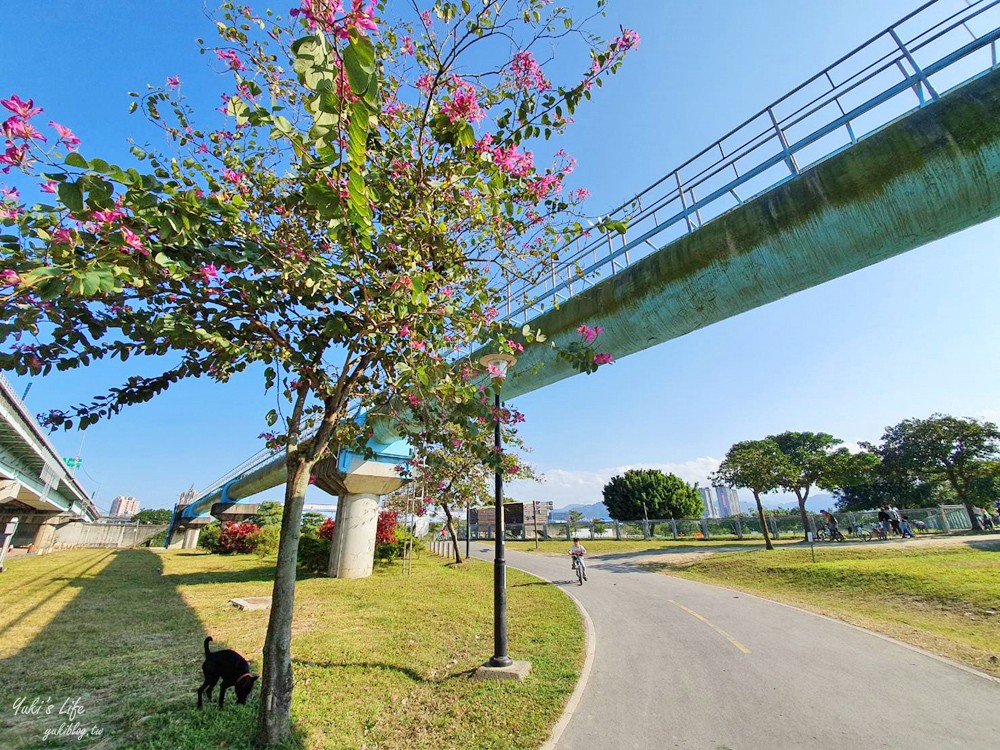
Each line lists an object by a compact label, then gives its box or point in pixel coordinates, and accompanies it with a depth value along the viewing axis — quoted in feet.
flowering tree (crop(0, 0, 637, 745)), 8.00
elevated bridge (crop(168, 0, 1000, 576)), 17.11
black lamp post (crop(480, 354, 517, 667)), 22.32
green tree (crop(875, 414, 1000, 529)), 105.59
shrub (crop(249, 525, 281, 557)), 101.62
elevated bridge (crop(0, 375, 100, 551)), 59.52
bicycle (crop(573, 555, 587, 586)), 55.11
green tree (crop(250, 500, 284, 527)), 186.93
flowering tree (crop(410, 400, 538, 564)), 16.92
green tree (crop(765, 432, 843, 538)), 81.87
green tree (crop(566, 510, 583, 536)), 140.27
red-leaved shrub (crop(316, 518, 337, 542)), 72.28
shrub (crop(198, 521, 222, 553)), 113.50
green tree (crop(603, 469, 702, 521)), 161.48
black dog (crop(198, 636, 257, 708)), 18.66
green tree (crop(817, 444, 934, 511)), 139.95
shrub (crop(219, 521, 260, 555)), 106.11
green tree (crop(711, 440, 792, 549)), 80.94
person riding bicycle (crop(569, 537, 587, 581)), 55.91
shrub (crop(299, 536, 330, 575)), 66.69
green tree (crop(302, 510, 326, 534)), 155.80
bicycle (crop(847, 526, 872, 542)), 82.97
